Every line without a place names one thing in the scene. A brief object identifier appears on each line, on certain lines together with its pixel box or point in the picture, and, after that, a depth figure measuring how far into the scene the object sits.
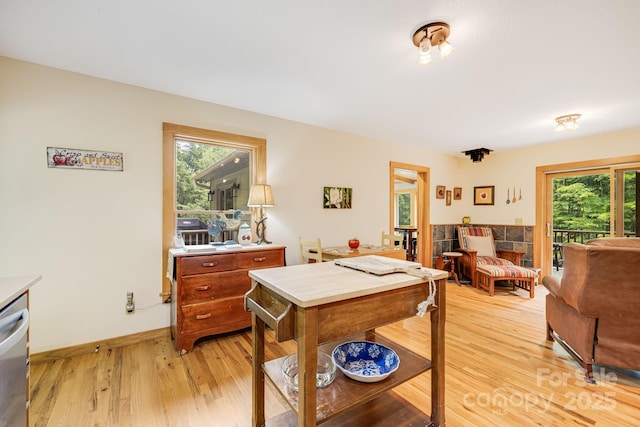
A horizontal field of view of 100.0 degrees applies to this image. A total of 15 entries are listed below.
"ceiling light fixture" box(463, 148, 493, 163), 4.88
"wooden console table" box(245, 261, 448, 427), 0.99
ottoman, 3.90
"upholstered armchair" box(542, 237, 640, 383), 1.76
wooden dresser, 2.32
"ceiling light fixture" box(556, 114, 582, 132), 3.21
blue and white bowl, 1.24
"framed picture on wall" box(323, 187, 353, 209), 3.77
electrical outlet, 2.46
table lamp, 2.84
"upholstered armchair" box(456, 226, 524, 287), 4.43
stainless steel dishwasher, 1.03
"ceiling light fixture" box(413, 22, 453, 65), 1.67
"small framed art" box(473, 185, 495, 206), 5.21
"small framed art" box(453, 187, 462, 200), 5.55
